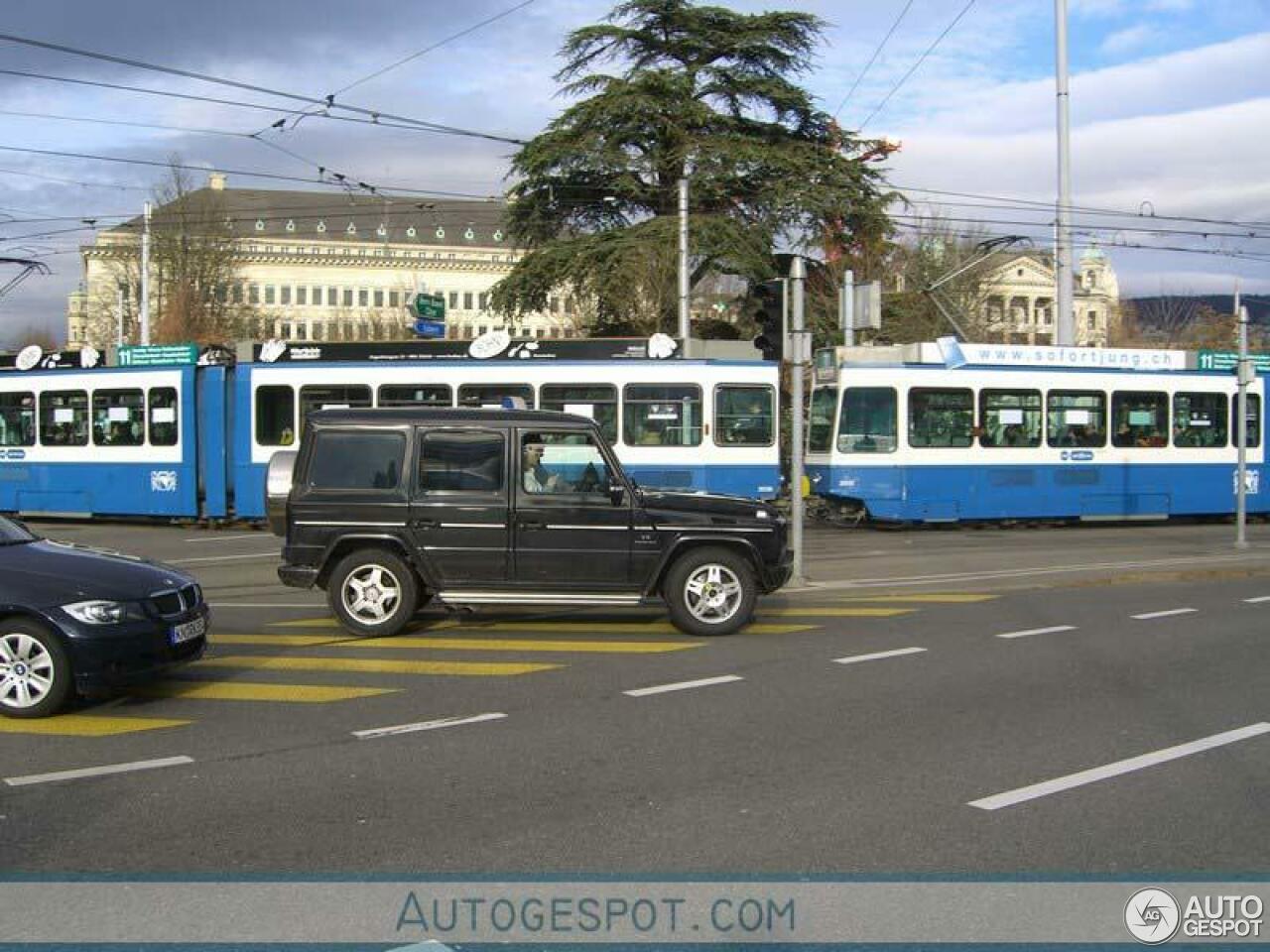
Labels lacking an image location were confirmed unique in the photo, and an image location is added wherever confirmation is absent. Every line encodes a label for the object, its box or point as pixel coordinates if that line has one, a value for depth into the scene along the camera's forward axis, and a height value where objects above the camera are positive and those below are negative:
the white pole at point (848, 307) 14.80 +1.63
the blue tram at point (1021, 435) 21.83 +0.03
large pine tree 34.75 +8.14
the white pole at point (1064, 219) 27.61 +5.05
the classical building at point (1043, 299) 52.72 +8.36
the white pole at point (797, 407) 13.99 +0.38
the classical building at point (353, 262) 90.61 +14.90
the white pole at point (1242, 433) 19.05 +0.04
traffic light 14.47 +1.49
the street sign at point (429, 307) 27.27 +3.12
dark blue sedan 7.29 -1.16
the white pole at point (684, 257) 29.45 +4.66
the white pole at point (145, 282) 41.86 +5.80
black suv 10.36 -0.76
